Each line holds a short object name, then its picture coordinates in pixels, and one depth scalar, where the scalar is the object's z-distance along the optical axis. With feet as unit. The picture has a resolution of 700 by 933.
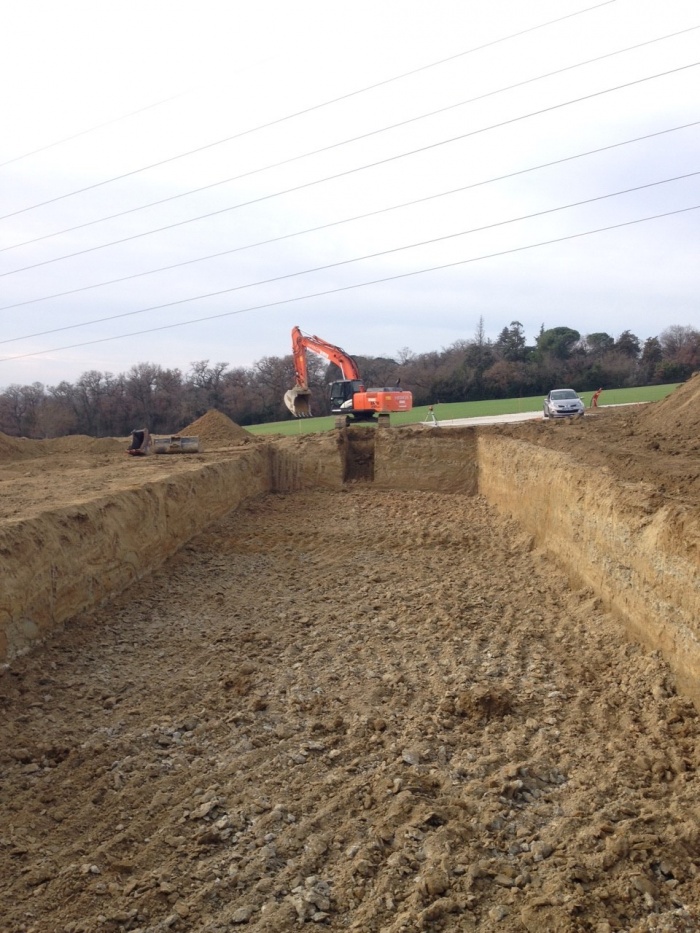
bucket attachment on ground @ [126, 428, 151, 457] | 59.88
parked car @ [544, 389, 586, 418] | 85.92
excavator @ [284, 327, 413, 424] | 71.41
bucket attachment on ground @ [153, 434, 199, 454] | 59.11
